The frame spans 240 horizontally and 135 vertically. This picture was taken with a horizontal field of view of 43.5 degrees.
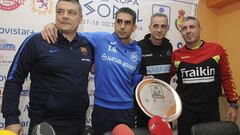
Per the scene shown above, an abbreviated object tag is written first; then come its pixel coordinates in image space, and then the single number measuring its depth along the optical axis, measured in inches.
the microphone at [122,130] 55.2
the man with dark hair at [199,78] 98.7
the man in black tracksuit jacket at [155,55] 94.5
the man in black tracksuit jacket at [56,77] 67.1
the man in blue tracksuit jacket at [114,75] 84.1
